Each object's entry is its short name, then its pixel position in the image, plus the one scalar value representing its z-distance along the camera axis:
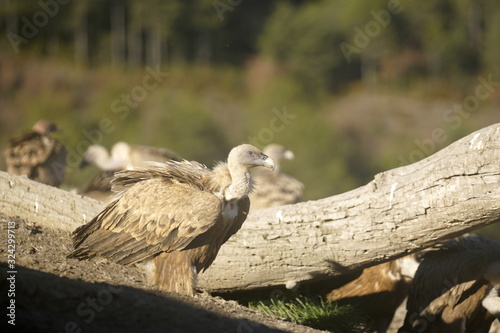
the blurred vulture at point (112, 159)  19.75
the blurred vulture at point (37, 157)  23.67
